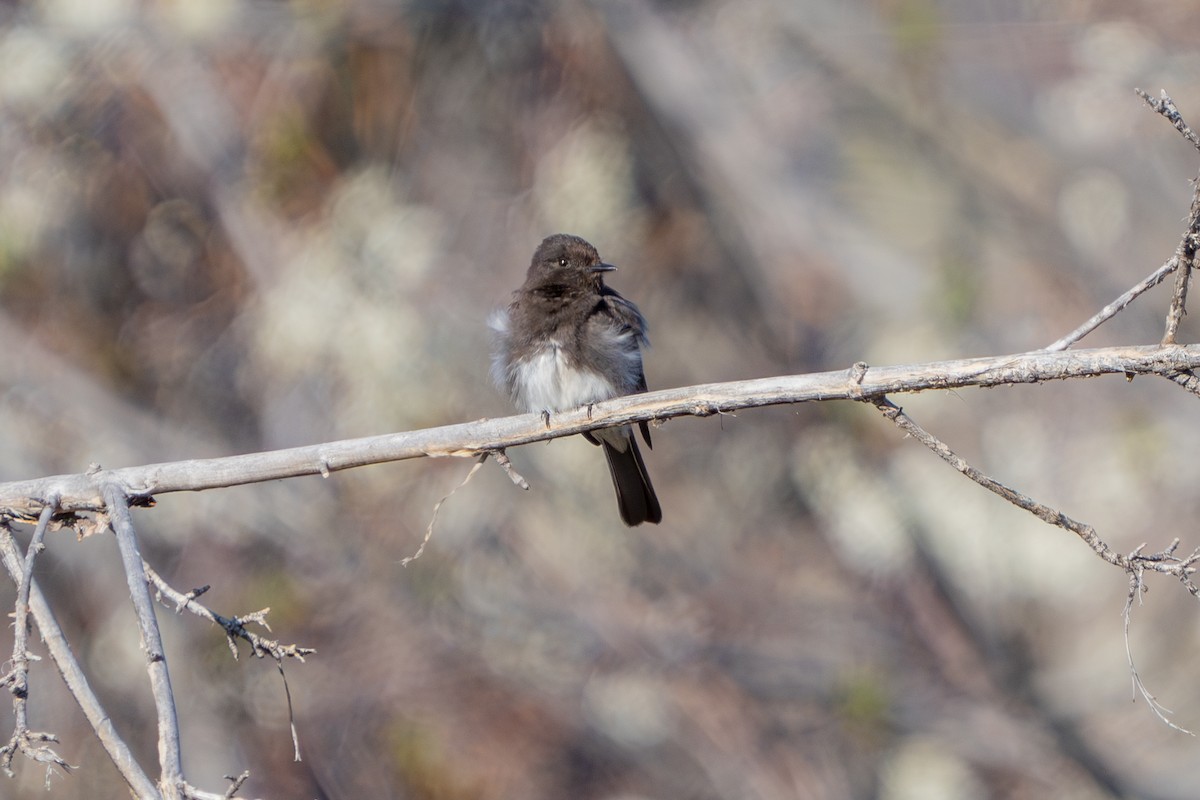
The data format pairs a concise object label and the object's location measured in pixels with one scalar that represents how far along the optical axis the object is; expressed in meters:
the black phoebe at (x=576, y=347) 7.21
